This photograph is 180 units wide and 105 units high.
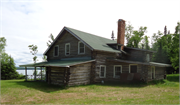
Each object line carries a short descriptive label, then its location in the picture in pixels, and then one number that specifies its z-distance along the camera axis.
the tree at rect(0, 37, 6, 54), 41.78
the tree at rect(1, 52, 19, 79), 32.84
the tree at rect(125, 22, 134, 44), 49.12
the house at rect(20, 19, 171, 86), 17.34
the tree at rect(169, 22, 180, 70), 28.82
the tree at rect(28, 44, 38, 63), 41.83
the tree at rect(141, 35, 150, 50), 51.84
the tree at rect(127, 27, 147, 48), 45.67
